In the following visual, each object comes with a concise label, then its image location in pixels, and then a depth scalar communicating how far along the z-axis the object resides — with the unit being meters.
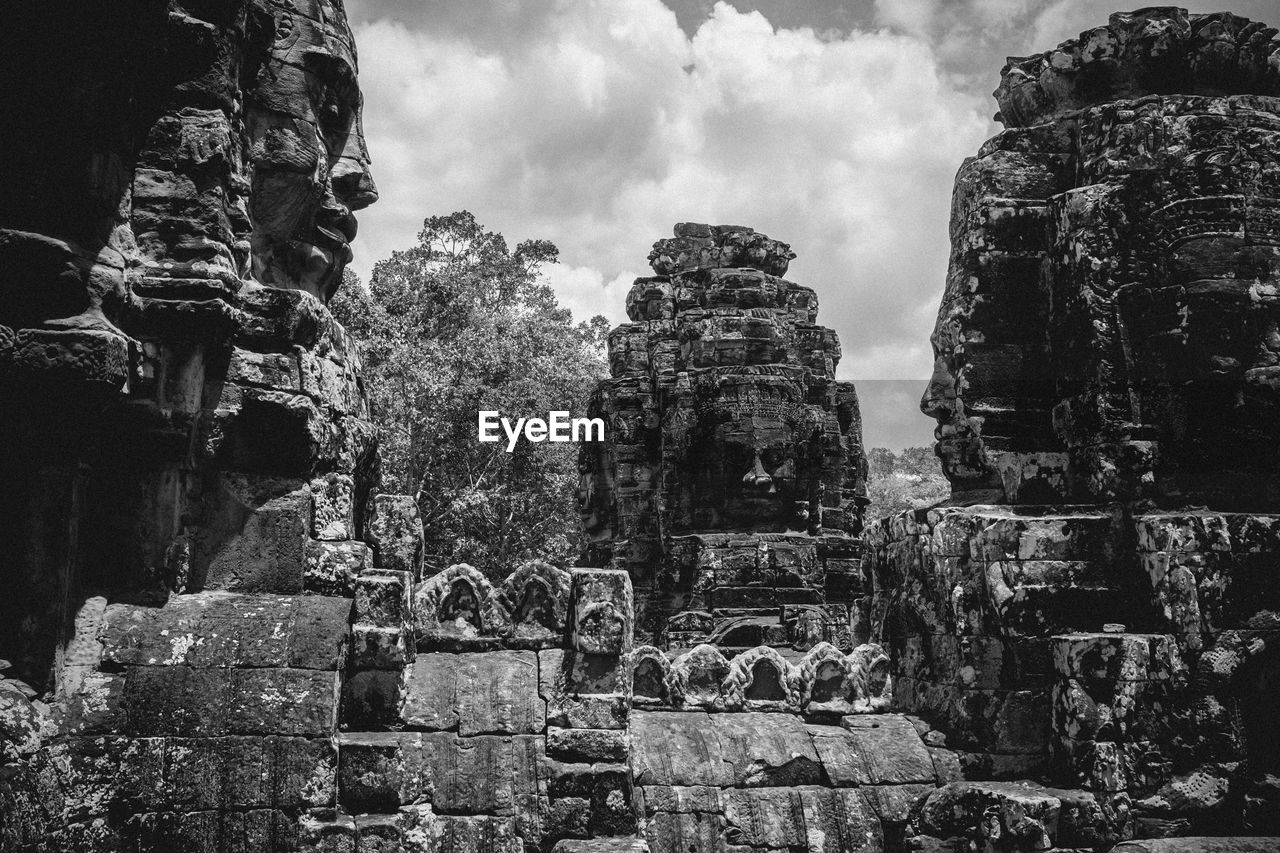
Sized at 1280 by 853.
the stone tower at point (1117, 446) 5.82
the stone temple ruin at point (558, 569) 4.48
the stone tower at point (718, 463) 16.52
